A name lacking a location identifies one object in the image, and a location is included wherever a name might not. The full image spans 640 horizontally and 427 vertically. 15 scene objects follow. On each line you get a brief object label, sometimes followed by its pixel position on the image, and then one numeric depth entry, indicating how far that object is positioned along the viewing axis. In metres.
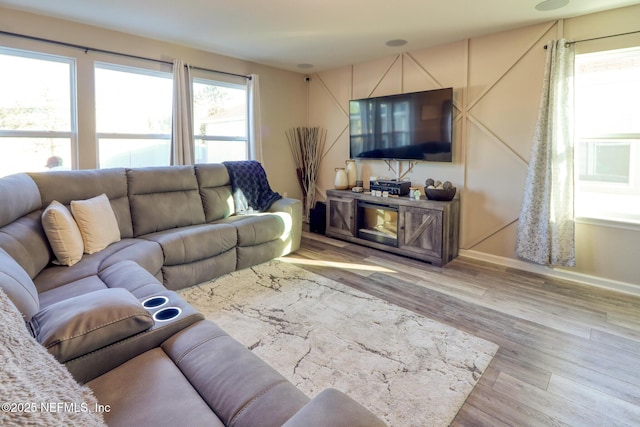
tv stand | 3.72
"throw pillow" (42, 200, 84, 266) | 2.32
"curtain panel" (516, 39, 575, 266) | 3.15
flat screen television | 3.88
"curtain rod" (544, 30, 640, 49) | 2.90
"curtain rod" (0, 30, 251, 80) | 3.09
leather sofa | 1.03
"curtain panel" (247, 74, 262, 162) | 4.79
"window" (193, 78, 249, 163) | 4.47
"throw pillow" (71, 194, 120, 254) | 2.57
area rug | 1.77
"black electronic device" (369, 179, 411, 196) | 4.16
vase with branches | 5.55
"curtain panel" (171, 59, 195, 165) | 4.04
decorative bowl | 3.77
